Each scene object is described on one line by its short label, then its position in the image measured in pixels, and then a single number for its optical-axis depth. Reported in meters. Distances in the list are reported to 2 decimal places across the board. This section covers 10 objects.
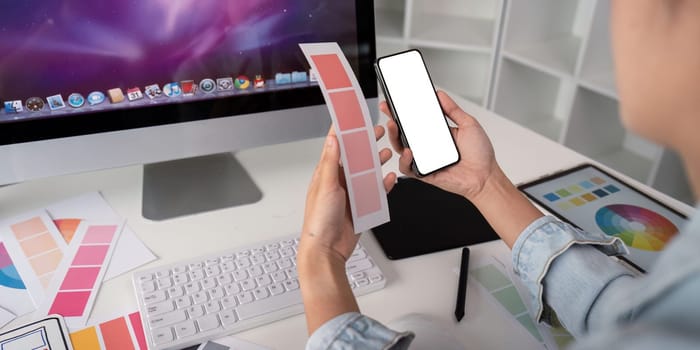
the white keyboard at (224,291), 0.58
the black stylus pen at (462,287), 0.62
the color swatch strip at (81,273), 0.62
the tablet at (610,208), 0.75
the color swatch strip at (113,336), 0.57
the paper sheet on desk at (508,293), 0.60
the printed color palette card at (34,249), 0.65
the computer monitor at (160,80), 0.65
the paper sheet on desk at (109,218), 0.69
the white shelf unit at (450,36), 1.81
